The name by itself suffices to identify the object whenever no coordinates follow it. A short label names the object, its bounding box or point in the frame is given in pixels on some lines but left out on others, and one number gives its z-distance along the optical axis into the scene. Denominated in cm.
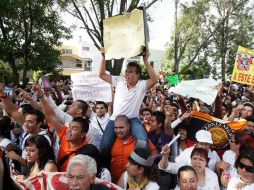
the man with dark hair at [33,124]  272
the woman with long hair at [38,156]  223
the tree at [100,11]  1007
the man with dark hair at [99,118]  332
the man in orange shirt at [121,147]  267
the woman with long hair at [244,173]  222
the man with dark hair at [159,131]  317
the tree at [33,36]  835
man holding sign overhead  277
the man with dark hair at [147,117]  357
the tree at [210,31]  1626
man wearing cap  269
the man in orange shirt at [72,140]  243
